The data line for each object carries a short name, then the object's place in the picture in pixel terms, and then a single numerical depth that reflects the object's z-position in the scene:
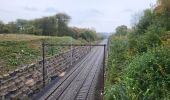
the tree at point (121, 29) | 52.19
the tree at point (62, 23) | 42.50
